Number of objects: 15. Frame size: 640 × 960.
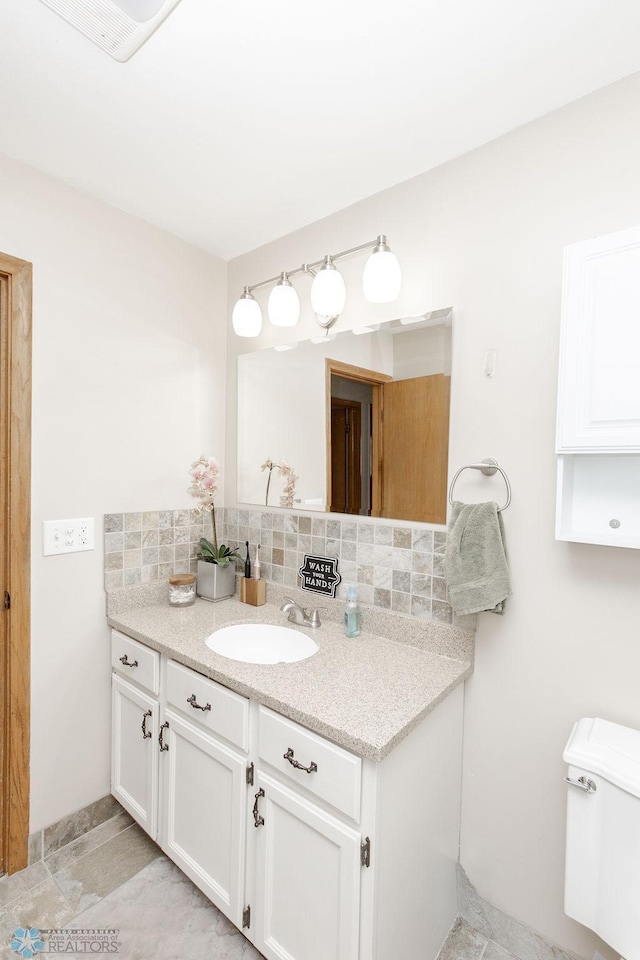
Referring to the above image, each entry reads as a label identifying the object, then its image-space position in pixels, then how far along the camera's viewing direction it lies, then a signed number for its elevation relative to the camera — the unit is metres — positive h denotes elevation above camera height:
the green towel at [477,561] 1.25 -0.26
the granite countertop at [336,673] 1.04 -0.58
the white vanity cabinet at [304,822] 1.01 -0.93
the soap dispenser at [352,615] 1.55 -0.51
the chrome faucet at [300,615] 1.64 -0.55
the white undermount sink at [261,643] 1.58 -0.64
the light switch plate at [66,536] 1.57 -0.27
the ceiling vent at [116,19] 0.92 +0.92
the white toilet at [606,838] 0.96 -0.81
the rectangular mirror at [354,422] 1.45 +0.16
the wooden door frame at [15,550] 1.48 -0.30
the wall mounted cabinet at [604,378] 0.97 +0.20
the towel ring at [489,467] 1.31 +0.00
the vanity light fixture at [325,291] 1.43 +0.60
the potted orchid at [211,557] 1.91 -0.40
